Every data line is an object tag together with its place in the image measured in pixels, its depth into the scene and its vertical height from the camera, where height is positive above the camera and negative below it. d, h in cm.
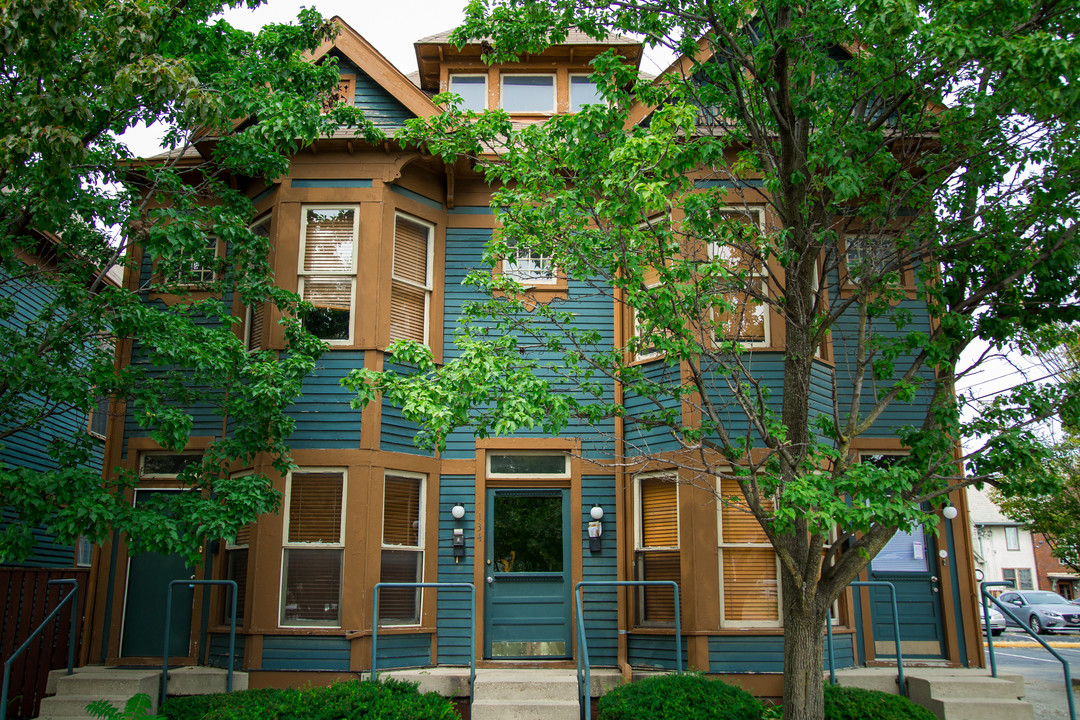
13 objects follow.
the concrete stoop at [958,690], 810 -127
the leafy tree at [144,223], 617 +295
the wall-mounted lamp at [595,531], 954 +33
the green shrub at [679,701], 698 -116
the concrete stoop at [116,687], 812 -122
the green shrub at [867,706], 746 -127
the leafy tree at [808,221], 625 +279
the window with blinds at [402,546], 909 +16
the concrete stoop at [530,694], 750 -121
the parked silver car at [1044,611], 2147 -125
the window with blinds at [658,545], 916 +18
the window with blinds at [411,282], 994 +325
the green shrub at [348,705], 666 -112
